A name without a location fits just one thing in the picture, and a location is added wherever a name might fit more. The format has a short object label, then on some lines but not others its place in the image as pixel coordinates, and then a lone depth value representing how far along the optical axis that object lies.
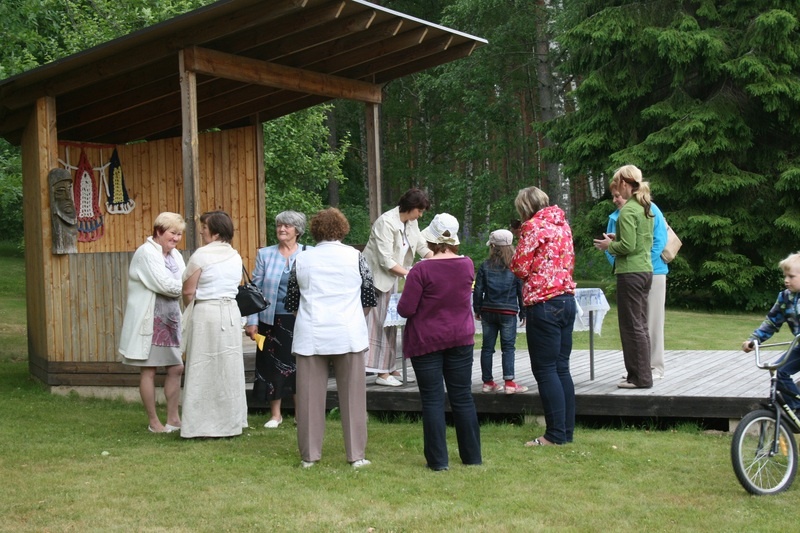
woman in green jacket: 7.71
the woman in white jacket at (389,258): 8.27
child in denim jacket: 8.17
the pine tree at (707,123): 18.83
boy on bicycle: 5.62
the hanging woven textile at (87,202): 12.49
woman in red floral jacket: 6.87
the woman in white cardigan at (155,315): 7.72
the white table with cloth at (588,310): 8.22
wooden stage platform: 7.64
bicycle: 5.59
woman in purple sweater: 6.26
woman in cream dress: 7.29
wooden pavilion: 9.16
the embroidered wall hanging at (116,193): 12.84
